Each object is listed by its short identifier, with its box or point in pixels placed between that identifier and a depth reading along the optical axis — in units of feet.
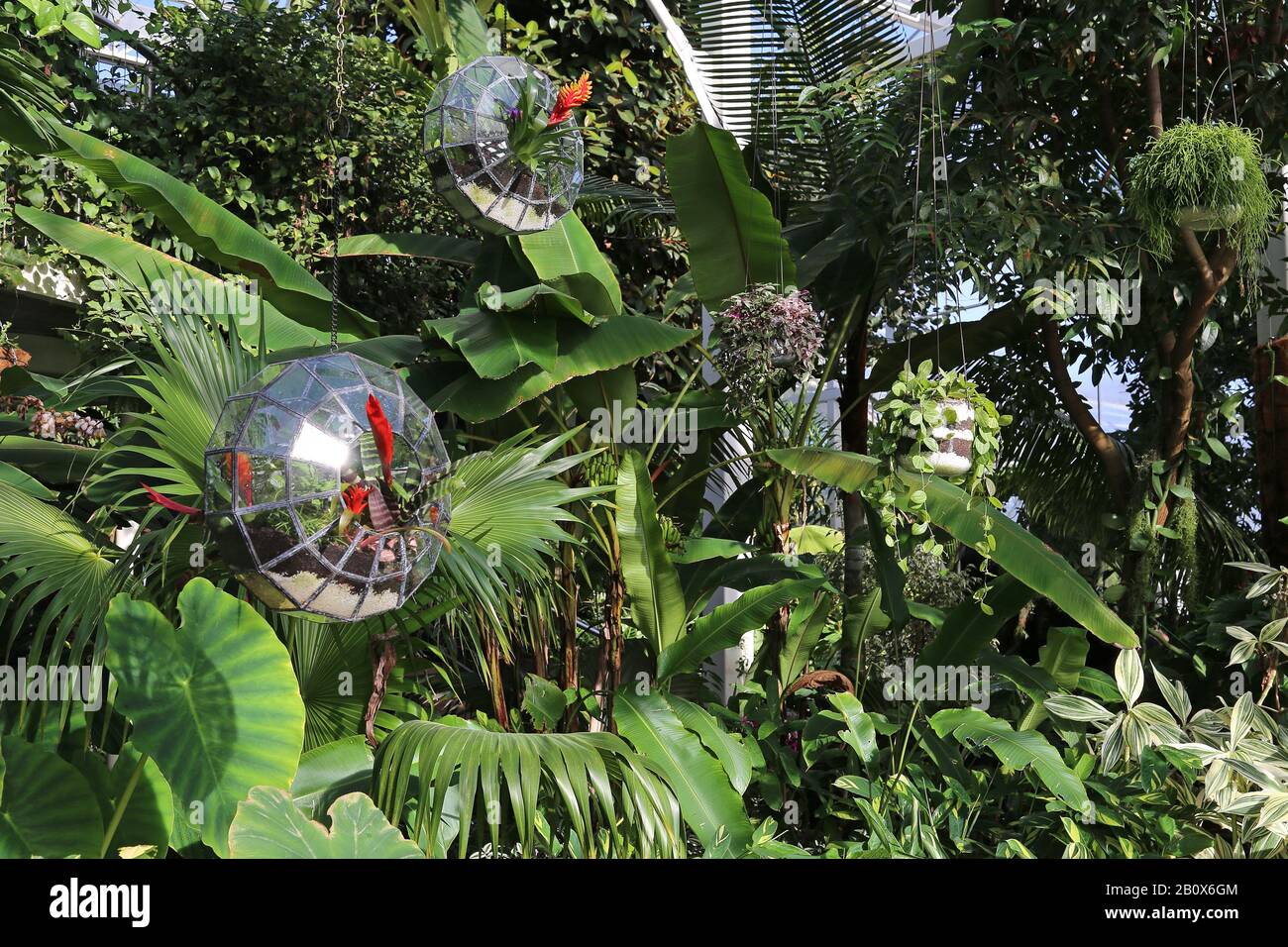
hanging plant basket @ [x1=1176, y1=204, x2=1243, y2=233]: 11.82
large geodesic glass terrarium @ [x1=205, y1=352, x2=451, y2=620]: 6.95
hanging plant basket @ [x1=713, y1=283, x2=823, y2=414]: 11.80
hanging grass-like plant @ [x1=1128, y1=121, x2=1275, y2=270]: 11.66
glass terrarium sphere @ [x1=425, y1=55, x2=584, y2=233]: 11.68
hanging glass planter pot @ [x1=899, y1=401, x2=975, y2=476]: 10.43
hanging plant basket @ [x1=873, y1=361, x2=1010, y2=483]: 10.39
